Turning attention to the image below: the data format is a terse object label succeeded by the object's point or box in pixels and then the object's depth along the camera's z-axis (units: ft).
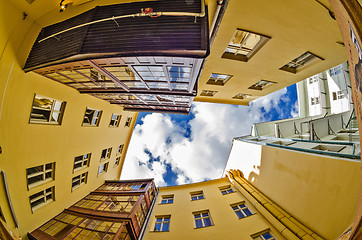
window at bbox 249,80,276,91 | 41.47
